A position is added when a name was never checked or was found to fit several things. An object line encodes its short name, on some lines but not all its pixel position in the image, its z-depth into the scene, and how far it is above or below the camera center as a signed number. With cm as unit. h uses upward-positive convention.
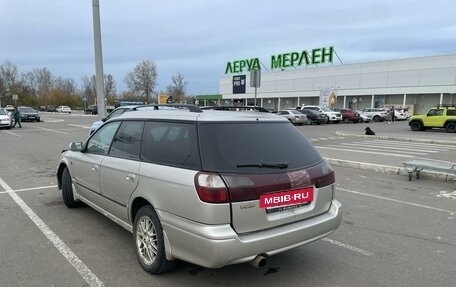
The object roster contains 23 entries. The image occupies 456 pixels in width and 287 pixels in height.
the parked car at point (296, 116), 3269 -168
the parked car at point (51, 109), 8634 -347
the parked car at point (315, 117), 3566 -187
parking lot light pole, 1374 +126
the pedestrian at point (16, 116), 2671 -160
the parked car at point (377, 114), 4175 -185
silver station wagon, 320 -85
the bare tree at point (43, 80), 10825 +386
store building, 5228 +249
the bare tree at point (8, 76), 8169 +371
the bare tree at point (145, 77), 7912 +367
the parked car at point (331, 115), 3719 -175
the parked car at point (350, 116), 3959 -194
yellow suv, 2547 -146
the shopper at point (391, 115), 3952 -180
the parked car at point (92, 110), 6523 -281
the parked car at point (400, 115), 4352 -195
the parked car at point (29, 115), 3472 -199
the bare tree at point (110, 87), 9676 +190
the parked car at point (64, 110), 7444 -321
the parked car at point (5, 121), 2464 -180
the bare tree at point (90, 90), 10501 +115
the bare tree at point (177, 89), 8809 +147
